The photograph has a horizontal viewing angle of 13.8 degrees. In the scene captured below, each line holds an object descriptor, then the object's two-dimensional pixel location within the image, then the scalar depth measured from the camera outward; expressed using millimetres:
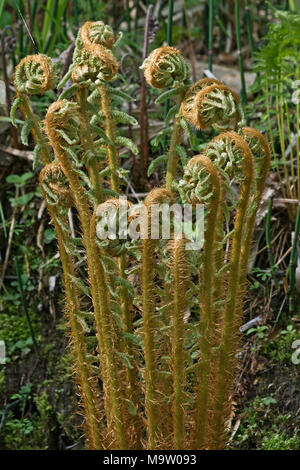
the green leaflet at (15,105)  1160
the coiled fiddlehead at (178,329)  1134
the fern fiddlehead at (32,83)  1146
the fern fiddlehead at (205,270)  1095
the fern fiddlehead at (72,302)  1172
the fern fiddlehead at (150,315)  1106
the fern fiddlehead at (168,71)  1145
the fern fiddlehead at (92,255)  1130
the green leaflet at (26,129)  1164
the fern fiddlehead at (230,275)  1118
